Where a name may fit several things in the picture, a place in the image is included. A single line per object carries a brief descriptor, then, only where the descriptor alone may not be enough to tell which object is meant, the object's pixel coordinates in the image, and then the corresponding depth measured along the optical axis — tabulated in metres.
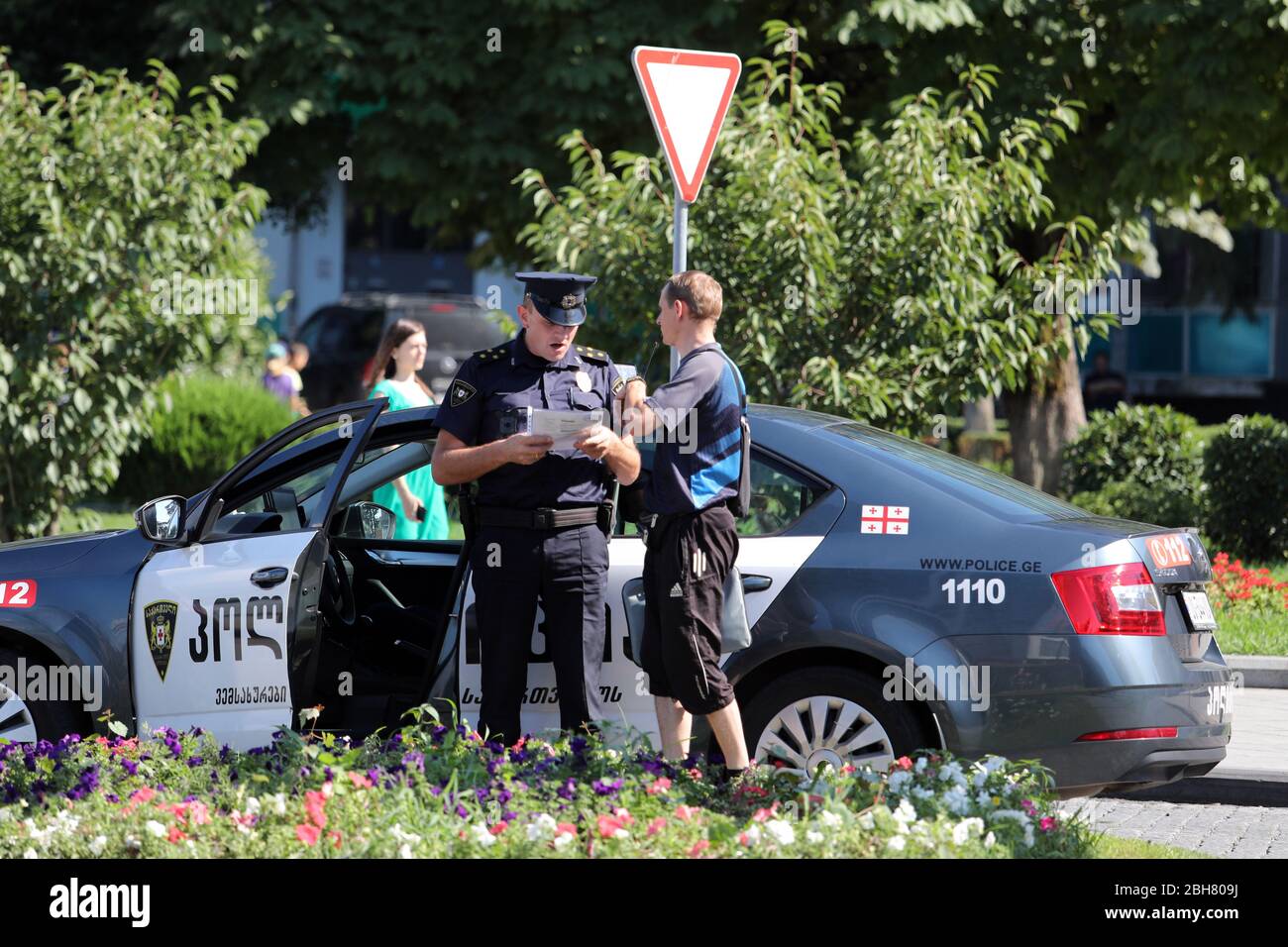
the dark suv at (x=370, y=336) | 44.94
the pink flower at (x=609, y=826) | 7.69
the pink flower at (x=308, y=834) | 7.60
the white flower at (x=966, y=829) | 7.79
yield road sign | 13.62
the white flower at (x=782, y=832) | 7.59
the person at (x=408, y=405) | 14.61
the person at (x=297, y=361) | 36.62
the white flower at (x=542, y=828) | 7.75
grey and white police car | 10.38
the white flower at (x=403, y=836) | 7.61
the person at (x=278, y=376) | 36.00
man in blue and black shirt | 10.26
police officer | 10.48
